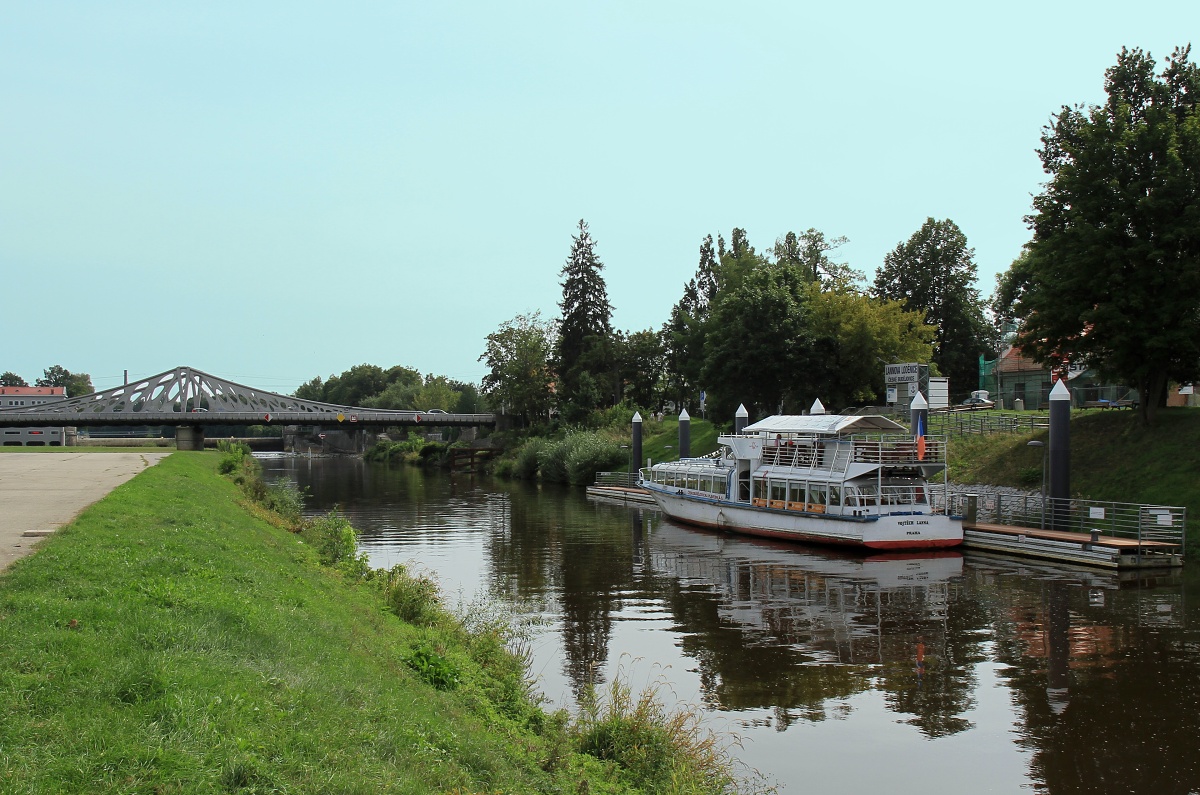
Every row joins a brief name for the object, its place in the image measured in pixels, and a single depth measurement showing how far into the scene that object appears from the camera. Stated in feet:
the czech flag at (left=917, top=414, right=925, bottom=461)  125.29
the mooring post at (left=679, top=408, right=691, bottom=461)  205.91
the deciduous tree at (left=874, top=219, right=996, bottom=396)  260.62
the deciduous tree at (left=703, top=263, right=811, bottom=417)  212.43
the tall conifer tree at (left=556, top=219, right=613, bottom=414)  327.67
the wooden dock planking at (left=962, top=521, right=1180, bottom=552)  101.19
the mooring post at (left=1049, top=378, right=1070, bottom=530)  113.39
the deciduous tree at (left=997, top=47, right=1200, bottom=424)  122.01
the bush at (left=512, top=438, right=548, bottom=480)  277.70
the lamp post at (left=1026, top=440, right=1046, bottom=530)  115.94
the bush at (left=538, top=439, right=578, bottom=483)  257.55
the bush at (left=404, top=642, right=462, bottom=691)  44.73
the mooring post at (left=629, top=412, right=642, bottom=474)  217.77
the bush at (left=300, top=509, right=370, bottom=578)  80.43
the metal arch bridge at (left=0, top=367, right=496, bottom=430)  313.32
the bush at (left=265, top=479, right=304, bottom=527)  114.52
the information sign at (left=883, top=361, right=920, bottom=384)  187.32
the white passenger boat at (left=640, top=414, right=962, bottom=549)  121.39
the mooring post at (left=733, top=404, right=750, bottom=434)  182.73
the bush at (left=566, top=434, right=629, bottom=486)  242.17
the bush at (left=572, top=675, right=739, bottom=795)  38.55
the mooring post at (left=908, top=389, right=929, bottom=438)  128.77
